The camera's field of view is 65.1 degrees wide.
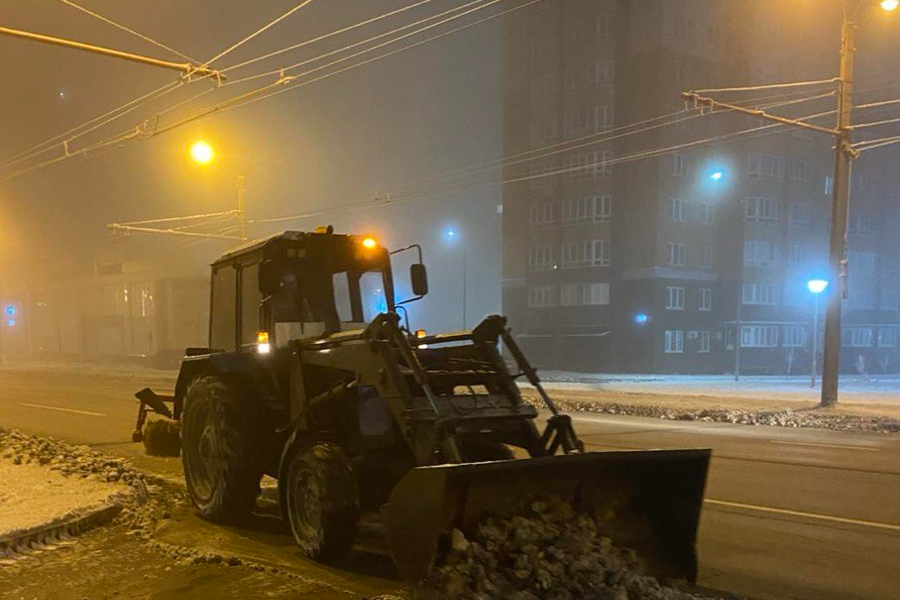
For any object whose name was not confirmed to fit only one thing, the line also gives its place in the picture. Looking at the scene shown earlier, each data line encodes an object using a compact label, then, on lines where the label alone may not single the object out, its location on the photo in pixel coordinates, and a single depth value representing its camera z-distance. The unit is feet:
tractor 15.89
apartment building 147.95
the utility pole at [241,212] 84.10
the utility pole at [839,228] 62.49
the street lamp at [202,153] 63.36
